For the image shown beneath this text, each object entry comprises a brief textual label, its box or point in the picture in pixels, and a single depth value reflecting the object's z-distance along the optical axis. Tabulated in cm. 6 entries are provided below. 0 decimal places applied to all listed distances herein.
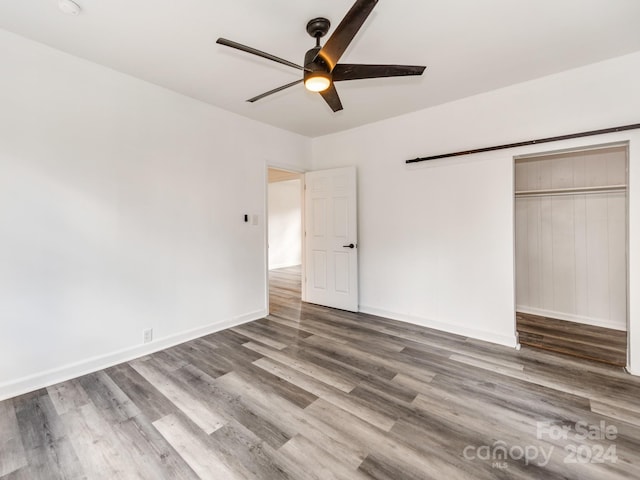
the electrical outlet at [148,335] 295
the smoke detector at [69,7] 187
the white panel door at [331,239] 430
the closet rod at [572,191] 350
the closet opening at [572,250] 350
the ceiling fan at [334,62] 146
